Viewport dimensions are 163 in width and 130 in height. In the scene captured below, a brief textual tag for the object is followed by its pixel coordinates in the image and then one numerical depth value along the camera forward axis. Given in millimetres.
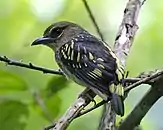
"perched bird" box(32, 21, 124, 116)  5258
